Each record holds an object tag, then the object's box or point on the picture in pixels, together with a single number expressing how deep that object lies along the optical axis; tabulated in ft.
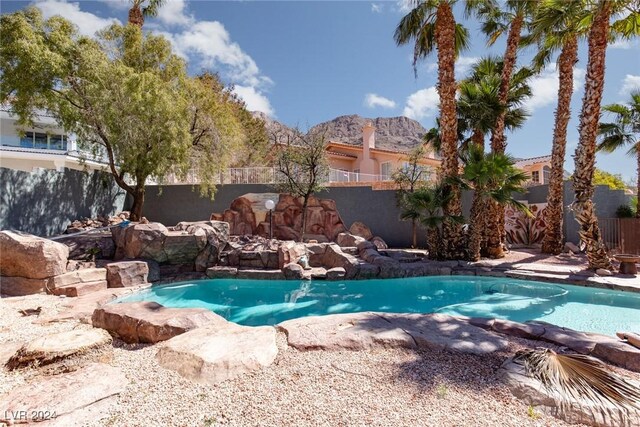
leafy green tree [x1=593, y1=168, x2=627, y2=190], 74.49
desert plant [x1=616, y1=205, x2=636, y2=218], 42.55
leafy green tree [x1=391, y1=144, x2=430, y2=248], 45.42
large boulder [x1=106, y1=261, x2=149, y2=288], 25.89
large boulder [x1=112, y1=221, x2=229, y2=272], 30.76
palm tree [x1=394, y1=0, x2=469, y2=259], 33.01
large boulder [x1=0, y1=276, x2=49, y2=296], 21.85
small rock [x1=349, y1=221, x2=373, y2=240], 49.50
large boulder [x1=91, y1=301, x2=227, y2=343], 12.73
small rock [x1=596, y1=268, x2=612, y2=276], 27.04
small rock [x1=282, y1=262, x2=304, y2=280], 31.45
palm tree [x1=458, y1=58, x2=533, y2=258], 35.14
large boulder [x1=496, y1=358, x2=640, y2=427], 7.64
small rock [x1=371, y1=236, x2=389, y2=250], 45.88
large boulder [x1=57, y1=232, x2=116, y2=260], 29.91
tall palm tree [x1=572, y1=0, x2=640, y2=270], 27.35
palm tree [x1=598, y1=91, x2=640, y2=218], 39.88
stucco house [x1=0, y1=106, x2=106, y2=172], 64.28
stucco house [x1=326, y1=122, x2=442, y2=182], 76.59
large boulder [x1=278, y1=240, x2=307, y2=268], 33.01
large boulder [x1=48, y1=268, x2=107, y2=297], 22.26
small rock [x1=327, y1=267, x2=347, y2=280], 31.65
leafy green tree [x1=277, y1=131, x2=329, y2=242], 43.34
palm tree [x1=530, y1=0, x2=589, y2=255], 32.78
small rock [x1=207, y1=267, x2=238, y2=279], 32.17
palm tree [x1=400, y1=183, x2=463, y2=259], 33.58
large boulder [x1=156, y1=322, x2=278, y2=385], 9.61
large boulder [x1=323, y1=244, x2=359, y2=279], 31.86
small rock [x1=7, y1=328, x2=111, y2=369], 10.61
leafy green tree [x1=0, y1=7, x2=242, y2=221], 30.86
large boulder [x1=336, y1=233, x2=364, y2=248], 41.29
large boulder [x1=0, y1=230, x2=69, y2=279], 21.90
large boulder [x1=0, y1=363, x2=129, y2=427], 7.58
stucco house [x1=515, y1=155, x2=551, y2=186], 71.97
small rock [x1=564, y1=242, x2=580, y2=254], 39.47
